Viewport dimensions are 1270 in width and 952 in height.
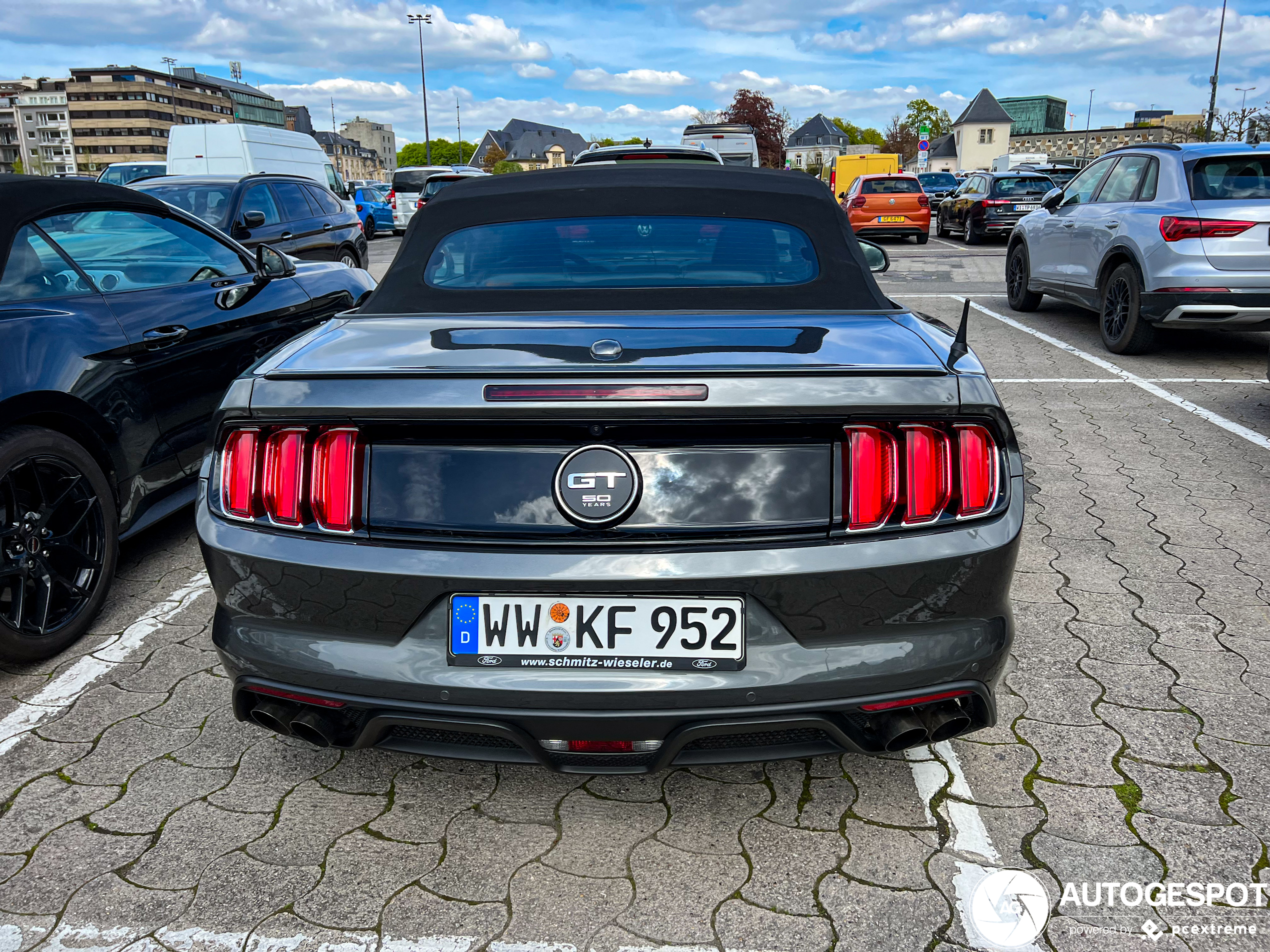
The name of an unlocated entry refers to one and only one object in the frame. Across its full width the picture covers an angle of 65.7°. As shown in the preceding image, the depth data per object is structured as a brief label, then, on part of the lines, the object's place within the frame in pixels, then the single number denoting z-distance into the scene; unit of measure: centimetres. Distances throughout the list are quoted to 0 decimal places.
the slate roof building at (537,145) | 14975
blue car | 2589
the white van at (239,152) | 1750
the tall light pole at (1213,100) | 4294
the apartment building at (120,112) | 12700
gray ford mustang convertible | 196
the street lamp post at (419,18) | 6719
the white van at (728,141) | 2556
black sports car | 319
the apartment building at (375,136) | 18775
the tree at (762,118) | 9231
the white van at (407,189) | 2770
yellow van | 3834
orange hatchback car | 2284
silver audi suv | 722
